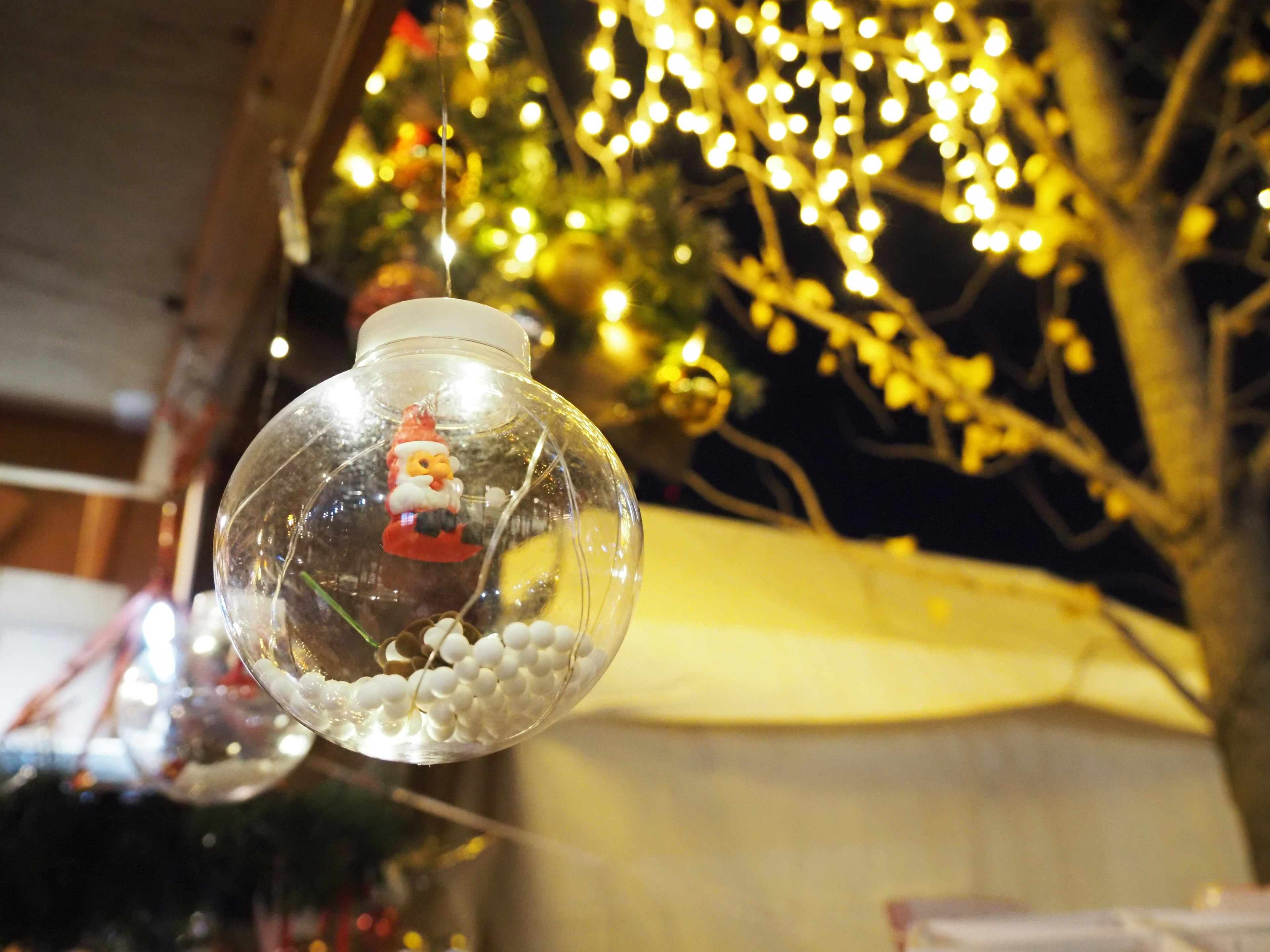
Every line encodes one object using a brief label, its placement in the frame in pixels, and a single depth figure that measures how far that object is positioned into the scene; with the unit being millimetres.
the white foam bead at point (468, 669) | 250
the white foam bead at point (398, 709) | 253
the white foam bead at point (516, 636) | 256
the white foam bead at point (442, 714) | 254
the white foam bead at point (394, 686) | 251
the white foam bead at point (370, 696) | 252
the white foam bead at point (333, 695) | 259
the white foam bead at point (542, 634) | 261
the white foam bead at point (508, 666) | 254
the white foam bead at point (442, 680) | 249
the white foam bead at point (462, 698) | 252
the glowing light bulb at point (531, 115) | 799
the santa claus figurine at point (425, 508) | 250
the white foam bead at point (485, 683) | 251
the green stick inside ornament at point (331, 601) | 252
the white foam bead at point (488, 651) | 250
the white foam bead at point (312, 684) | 262
